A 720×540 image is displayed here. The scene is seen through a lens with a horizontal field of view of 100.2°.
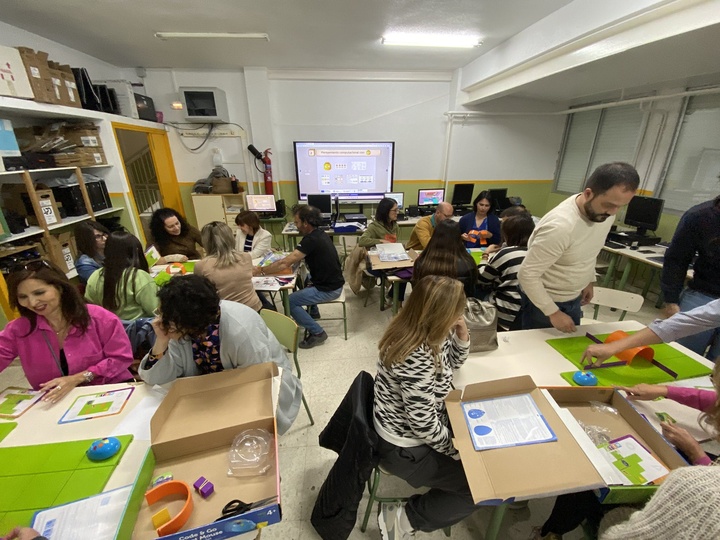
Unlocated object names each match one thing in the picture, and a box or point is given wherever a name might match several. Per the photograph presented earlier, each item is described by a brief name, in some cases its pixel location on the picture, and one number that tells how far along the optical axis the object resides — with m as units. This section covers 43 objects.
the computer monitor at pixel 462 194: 5.49
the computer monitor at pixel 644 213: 3.60
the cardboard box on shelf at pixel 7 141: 2.58
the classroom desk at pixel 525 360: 1.36
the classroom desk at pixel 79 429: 1.01
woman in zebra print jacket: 1.16
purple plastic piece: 0.96
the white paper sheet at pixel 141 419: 1.13
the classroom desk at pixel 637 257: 3.32
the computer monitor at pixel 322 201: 4.99
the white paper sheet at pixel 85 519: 0.82
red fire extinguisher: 5.05
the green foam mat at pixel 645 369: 1.31
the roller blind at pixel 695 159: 3.34
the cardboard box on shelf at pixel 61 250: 3.02
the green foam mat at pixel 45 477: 0.87
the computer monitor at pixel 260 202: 4.66
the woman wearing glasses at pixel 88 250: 2.38
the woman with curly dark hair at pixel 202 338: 1.28
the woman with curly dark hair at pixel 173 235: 3.13
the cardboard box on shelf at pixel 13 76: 2.48
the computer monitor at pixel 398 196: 5.21
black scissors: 0.87
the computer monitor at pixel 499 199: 5.33
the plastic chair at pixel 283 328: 1.84
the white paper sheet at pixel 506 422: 1.05
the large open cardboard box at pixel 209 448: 0.86
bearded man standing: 1.45
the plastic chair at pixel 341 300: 2.96
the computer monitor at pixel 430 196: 5.41
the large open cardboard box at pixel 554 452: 0.91
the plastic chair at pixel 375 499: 1.37
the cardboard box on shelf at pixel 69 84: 3.12
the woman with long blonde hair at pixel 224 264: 2.23
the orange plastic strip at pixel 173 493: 0.85
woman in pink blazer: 1.34
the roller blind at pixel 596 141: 4.21
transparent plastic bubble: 1.03
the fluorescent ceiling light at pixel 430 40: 3.41
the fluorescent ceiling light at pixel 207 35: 3.24
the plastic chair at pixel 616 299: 2.07
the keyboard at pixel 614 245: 3.69
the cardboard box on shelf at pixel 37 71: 2.68
